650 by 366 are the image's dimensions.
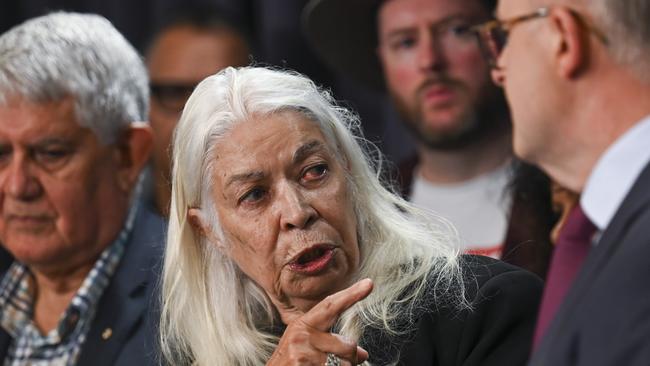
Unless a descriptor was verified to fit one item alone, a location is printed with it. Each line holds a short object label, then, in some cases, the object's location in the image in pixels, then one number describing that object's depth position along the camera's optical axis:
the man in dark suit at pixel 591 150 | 2.73
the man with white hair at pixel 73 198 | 5.42
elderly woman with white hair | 4.16
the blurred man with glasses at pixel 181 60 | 7.49
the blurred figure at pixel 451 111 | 6.32
